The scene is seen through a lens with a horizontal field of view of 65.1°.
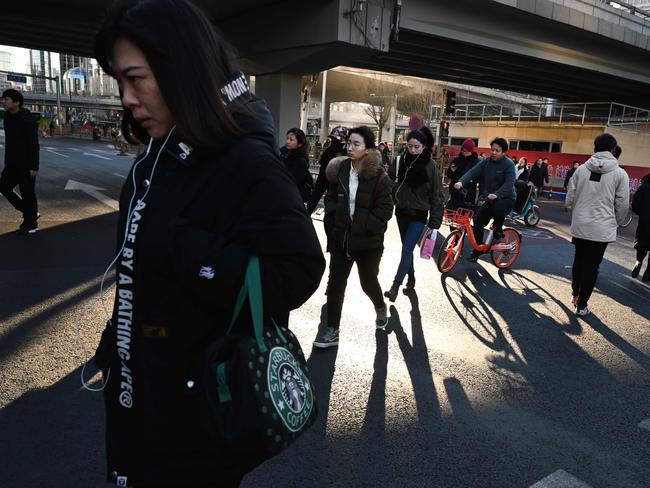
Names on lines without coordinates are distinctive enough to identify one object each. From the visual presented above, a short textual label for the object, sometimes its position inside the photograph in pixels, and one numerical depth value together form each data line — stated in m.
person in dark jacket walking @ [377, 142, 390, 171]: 23.42
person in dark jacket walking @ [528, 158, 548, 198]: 21.45
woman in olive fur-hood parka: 4.44
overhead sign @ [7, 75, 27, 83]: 60.34
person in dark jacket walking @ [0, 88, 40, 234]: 7.74
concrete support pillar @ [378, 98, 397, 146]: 53.83
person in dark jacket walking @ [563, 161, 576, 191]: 20.40
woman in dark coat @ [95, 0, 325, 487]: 1.23
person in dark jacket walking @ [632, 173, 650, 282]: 7.72
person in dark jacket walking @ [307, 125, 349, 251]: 4.82
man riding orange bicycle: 7.55
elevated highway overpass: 13.88
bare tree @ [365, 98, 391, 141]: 50.84
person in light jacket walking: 5.65
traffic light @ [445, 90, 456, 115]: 23.59
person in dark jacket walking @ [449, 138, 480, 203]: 9.37
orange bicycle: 7.40
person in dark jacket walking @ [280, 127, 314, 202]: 7.02
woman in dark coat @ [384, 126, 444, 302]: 6.17
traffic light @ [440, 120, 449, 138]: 26.02
